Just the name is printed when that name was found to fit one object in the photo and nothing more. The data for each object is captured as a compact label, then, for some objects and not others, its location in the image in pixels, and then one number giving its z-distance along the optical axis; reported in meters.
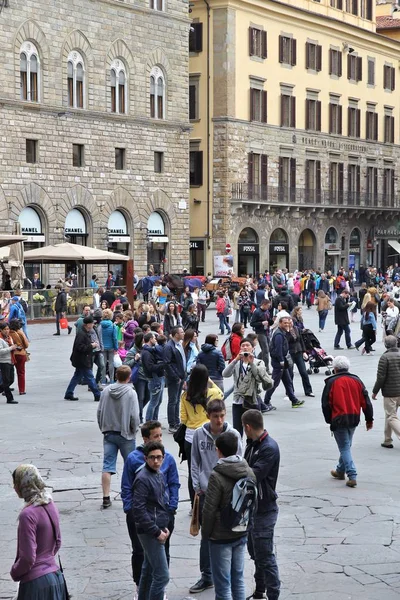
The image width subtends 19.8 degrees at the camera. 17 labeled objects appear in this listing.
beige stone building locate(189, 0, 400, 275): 54.72
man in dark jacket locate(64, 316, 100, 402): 19.27
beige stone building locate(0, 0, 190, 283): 42.72
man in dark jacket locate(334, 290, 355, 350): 27.92
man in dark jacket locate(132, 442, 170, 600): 8.28
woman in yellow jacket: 11.23
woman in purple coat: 7.17
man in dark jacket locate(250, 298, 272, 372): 22.81
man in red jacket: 12.73
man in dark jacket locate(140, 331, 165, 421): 16.12
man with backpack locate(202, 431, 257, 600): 7.93
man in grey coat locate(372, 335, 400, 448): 15.12
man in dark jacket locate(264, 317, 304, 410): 18.48
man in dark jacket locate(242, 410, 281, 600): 8.84
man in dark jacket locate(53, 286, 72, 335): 33.19
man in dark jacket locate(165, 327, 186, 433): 16.11
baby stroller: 22.72
